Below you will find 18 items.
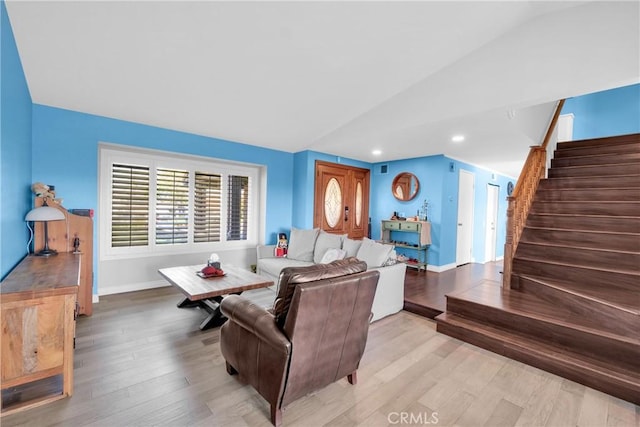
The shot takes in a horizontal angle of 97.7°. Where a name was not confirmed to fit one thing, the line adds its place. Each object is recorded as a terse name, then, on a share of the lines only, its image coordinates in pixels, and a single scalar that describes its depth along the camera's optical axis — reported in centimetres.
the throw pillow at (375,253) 334
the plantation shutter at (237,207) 509
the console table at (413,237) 540
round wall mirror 589
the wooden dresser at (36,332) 172
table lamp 255
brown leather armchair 161
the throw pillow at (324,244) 411
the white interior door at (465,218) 598
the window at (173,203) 395
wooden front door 571
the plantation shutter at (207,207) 468
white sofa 330
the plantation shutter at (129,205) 395
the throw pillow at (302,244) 446
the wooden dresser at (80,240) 301
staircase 228
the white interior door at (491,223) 711
